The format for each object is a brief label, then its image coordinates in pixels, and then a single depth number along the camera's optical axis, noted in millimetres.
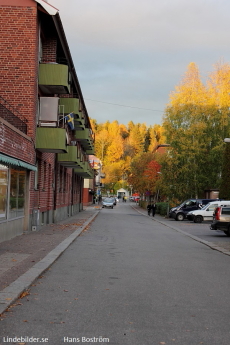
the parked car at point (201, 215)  34250
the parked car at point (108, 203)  69375
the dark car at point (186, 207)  38438
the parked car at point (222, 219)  20125
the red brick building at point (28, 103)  15359
